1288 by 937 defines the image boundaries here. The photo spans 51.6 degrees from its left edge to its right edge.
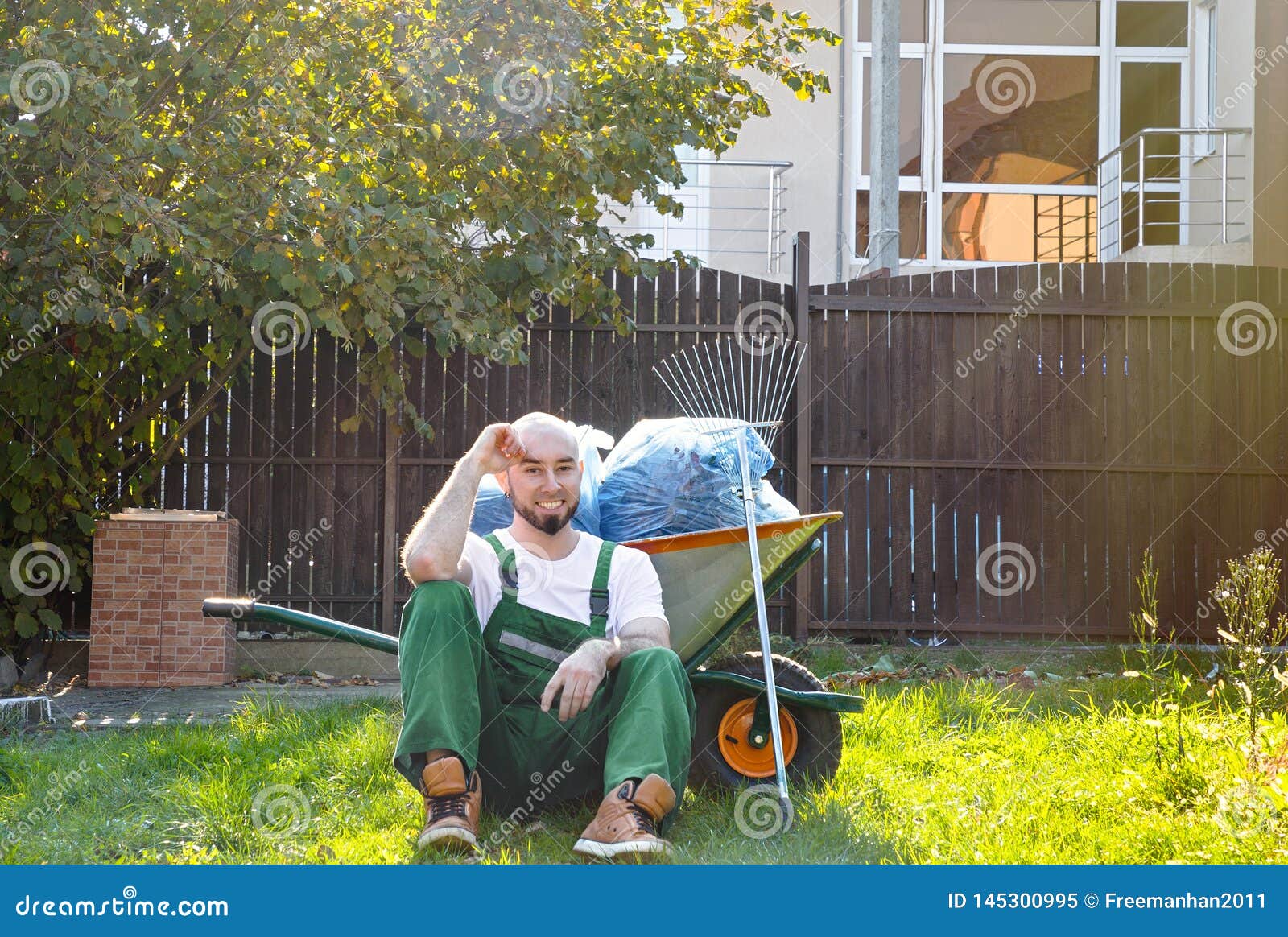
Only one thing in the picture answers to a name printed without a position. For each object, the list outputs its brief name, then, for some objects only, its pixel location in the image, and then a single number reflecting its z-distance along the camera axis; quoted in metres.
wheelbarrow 3.57
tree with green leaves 5.20
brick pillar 6.16
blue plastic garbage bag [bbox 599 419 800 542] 4.13
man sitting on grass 2.93
